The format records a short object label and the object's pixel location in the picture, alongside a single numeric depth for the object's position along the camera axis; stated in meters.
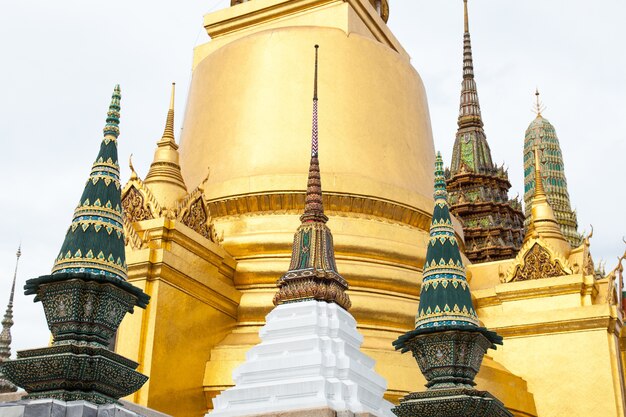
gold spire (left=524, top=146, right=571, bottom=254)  11.30
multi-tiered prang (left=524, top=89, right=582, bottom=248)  28.39
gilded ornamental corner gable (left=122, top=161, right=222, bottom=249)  8.87
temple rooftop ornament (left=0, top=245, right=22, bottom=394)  11.27
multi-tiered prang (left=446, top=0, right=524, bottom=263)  20.11
